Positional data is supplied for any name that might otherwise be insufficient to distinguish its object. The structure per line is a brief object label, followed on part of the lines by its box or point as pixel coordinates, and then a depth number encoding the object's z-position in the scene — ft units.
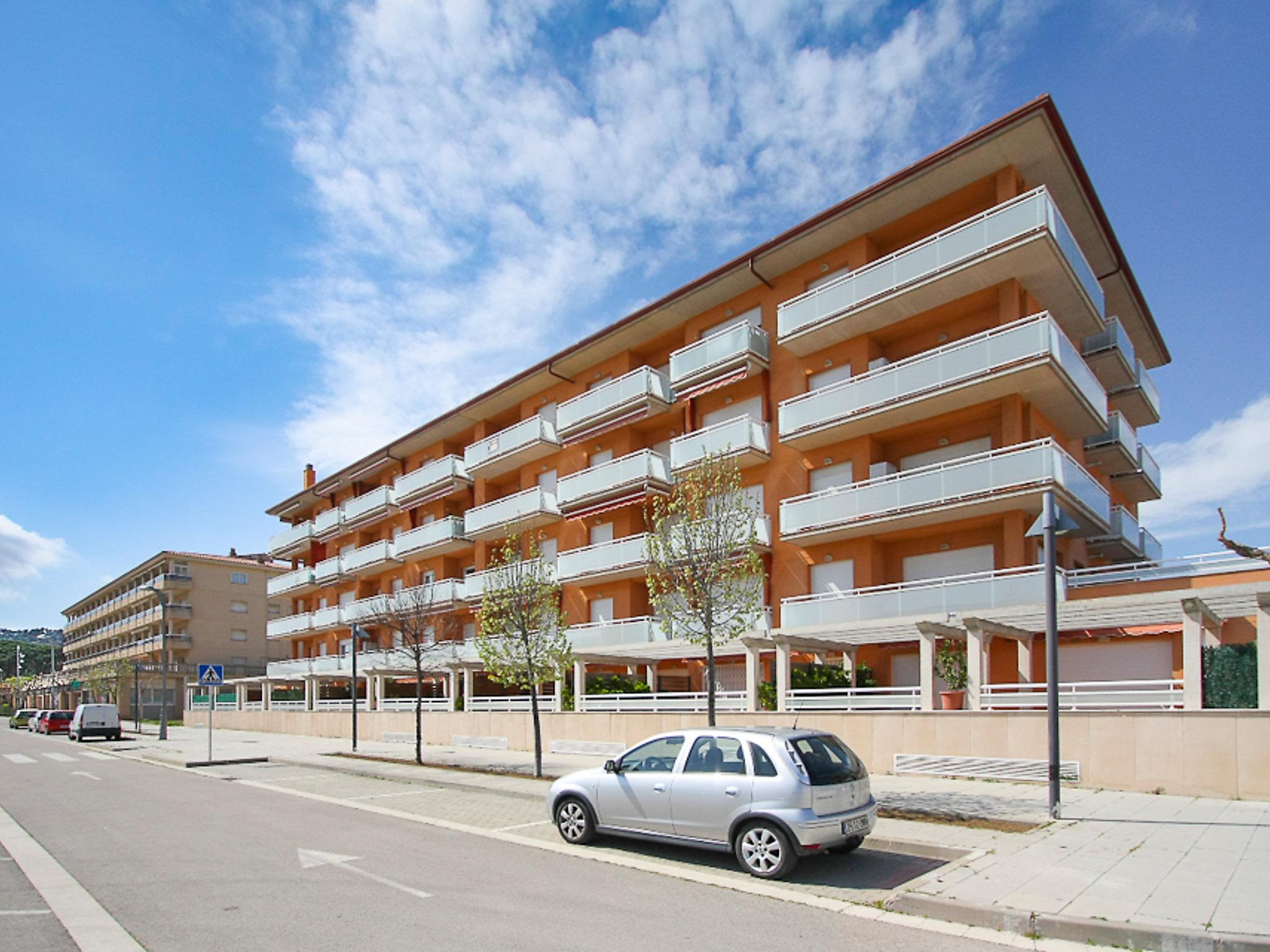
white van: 122.52
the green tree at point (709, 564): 51.60
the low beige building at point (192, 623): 217.97
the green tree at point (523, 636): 63.87
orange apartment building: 62.75
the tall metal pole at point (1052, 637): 36.91
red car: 148.05
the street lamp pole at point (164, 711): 123.76
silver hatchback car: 27.96
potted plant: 60.64
